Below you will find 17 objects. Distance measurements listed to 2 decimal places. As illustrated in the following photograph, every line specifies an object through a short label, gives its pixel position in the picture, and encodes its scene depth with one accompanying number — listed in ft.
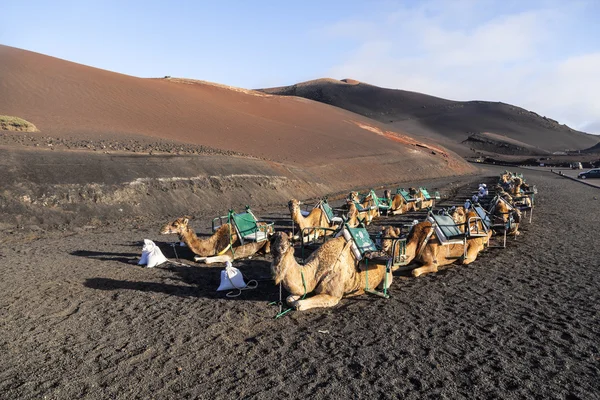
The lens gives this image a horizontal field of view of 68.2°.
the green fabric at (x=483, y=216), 39.19
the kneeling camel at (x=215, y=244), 34.68
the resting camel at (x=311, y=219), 38.55
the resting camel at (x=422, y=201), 68.03
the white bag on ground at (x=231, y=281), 27.45
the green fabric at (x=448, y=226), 32.48
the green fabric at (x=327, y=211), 42.11
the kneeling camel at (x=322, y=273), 21.48
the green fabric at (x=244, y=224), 35.17
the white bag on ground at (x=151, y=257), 33.50
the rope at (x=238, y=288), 26.67
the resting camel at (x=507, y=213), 43.02
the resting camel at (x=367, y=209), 51.88
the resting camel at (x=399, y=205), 62.18
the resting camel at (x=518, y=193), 56.65
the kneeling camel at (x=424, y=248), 30.68
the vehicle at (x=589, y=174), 140.15
